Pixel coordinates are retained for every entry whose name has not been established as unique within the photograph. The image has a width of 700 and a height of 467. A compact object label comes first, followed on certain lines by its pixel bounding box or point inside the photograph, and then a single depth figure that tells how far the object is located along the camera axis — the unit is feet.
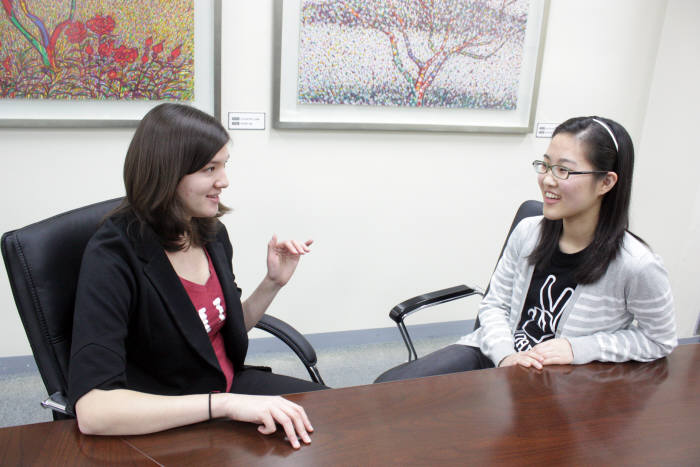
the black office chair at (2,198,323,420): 3.77
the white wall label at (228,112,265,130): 8.05
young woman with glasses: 4.71
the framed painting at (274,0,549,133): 8.04
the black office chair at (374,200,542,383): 6.02
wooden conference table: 3.12
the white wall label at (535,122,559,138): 9.69
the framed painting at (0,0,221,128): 6.84
